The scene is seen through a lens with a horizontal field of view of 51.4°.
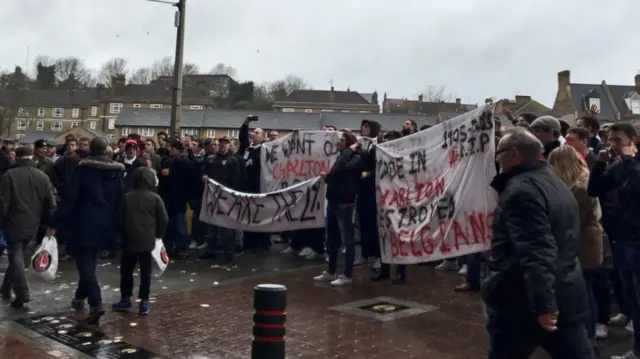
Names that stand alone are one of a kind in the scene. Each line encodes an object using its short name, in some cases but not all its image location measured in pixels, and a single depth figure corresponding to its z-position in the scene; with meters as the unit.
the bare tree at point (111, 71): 112.19
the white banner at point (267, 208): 10.91
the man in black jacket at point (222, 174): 11.79
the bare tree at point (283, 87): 114.99
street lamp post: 15.55
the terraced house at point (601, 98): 61.19
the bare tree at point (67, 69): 117.56
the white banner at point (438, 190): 7.80
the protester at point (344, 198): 9.23
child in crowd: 7.53
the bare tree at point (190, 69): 116.97
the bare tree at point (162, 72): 114.71
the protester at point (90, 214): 7.32
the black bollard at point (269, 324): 4.42
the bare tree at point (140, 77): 120.75
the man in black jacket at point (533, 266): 3.62
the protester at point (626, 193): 5.78
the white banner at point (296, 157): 11.87
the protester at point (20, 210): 7.92
